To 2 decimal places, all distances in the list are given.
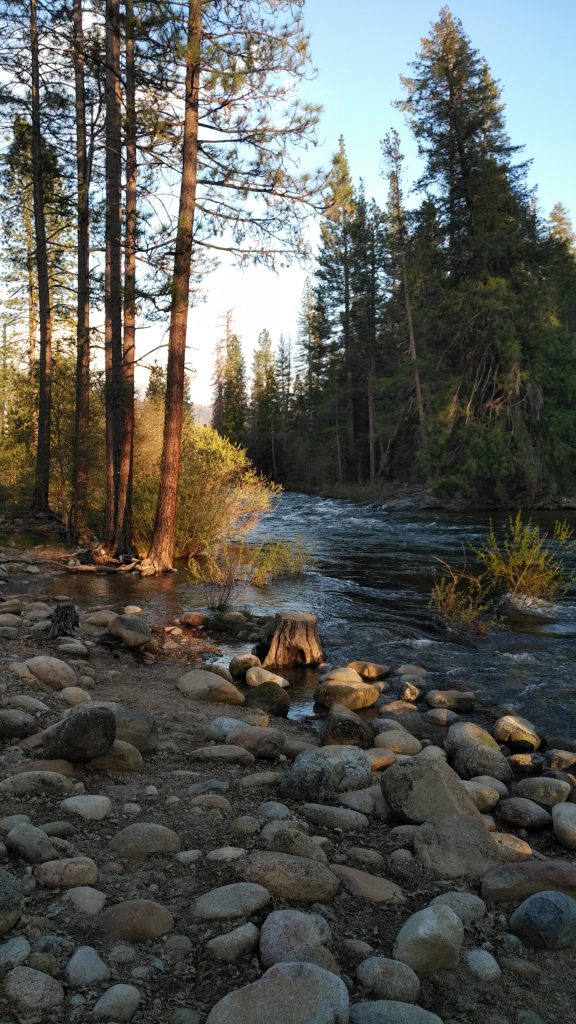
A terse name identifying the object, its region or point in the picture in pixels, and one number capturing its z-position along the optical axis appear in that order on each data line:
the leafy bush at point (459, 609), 8.20
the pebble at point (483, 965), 2.16
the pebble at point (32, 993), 1.71
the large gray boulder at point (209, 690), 5.51
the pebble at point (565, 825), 3.42
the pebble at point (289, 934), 2.07
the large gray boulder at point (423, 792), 3.33
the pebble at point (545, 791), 3.92
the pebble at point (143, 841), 2.66
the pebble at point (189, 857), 2.63
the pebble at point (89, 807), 2.93
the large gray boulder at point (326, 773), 3.52
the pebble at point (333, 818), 3.22
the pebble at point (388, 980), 1.99
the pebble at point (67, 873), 2.34
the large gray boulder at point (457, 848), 2.87
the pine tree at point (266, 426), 51.22
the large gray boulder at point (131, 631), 6.73
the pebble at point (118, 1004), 1.74
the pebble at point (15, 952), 1.88
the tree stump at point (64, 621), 6.59
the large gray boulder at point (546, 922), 2.36
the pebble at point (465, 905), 2.51
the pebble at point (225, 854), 2.65
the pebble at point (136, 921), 2.10
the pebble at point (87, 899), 2.21
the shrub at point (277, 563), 10.85
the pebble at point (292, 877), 2.46
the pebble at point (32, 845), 2.44
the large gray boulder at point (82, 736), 3.43
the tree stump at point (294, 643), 6.88
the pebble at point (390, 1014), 1.81
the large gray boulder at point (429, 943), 2.17
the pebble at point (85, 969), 1.85
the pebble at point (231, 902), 2.25
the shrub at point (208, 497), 13.01
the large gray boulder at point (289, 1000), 1.75
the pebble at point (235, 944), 2.07
